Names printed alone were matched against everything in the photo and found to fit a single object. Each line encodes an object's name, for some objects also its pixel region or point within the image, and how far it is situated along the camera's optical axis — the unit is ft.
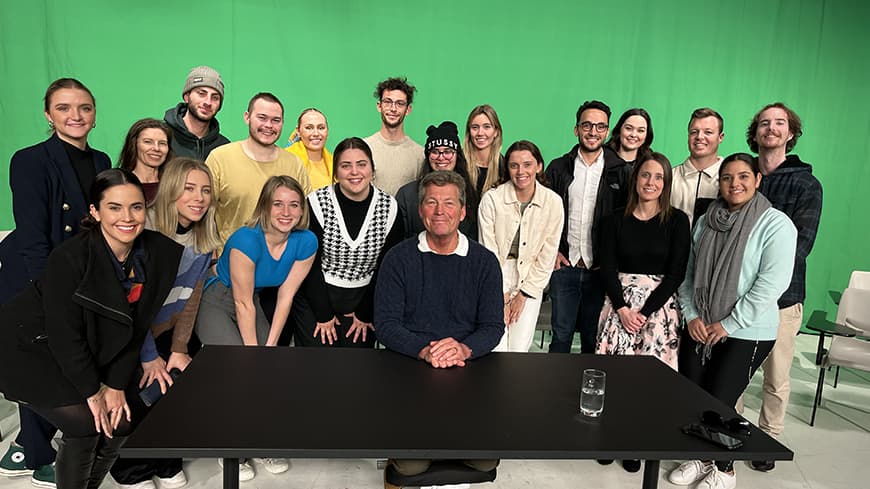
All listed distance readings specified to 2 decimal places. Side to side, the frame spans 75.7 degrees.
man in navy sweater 7.07
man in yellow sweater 9.40
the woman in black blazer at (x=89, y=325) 6.07
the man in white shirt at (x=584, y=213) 10.34
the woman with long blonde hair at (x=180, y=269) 7.46
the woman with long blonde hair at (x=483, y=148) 10.24
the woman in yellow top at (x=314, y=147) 11.80
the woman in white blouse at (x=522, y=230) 9.57
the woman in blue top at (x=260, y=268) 8.11
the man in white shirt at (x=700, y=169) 9.74
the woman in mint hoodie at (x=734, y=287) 8.34
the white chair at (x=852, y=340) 10.97
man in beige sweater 10.81
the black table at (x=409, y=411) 4.40
